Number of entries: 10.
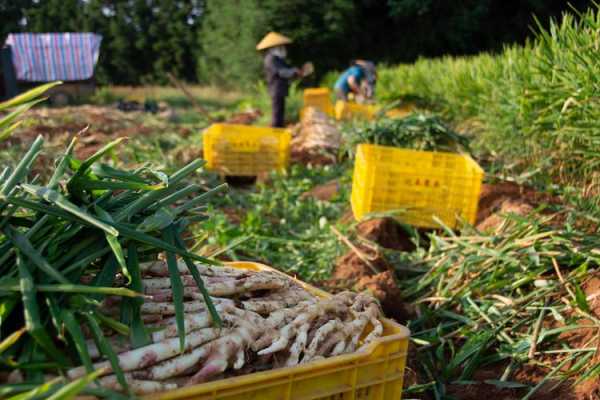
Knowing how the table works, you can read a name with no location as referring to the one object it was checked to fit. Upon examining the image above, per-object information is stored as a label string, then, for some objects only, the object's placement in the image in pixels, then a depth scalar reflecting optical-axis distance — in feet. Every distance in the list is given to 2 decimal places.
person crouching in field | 35.22
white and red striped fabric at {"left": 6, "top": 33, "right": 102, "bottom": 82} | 63.98
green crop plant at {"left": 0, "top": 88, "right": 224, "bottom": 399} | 4.43
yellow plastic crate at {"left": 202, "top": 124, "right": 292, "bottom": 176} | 21.63
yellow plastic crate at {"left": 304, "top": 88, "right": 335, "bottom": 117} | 36.86
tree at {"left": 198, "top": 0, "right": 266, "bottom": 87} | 71.77
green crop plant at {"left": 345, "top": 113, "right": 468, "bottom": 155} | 17.35
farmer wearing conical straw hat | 26.71
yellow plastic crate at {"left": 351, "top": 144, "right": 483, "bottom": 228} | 14.48
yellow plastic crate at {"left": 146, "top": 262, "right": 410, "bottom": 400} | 4.80
